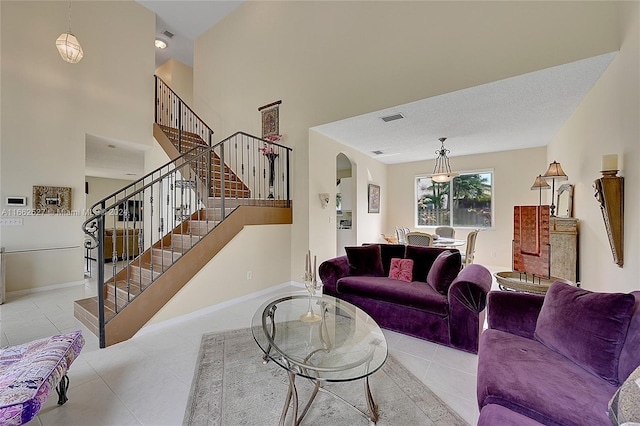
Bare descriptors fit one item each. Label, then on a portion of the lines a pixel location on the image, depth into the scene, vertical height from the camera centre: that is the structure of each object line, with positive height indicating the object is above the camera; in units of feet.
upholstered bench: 4.10 -2.98
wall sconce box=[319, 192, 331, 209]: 16.17 +0.76
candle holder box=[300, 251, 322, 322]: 7.38 -2.14
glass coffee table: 5.02 -3.03
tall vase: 15.99 +2.62
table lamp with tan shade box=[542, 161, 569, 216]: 12.07 +1.78
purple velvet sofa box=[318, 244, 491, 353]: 8.40 -2.87
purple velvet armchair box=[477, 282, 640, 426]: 4.00 -2.85
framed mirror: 12.42 +0.61
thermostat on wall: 13.36 +0.37
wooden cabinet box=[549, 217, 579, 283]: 11.19 -1.56
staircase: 9.09 -0.42
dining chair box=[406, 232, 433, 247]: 15.58 -1.66
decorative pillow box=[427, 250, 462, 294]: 9.39 -2.13
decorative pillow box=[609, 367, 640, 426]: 3.22 -2.40
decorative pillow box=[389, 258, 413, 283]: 11.19 -2.50
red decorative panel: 12.98 -1.59
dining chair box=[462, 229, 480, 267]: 16.14 -2.14
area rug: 5.59 -4.36
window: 21.57 +0.90
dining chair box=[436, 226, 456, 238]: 20.13 -1.57
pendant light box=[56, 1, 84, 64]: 11.39 +6.98
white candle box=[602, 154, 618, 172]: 7.72 +1.47
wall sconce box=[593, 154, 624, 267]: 7.64 +0.28
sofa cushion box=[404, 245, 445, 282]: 11.12 -2.03
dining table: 16.25 -1.93
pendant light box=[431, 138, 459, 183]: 20.37 +4.10
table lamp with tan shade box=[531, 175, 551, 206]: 14.37 +1.55
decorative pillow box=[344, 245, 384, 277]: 11.92 -2.27
